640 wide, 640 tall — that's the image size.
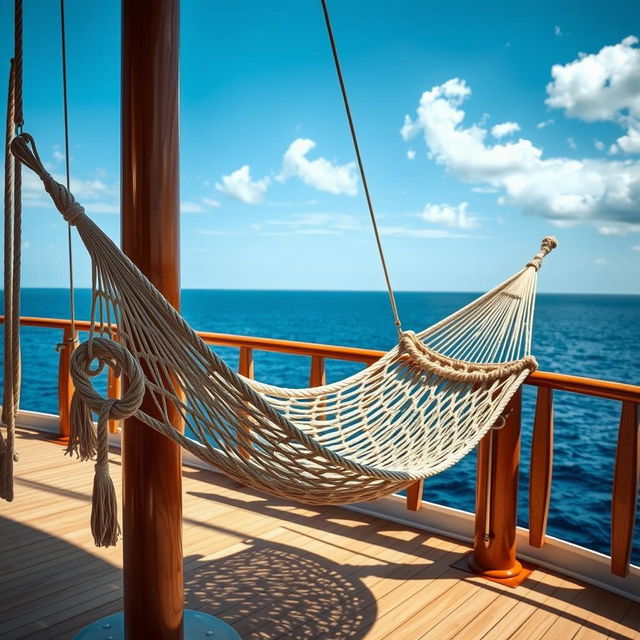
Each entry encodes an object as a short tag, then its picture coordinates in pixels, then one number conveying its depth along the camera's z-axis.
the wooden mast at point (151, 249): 1.29
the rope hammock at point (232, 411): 1.13
